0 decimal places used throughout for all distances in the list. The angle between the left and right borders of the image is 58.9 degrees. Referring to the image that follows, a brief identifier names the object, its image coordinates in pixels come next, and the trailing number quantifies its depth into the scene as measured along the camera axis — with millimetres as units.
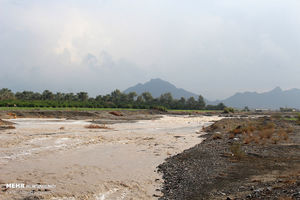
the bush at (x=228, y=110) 106962
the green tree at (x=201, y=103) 150788
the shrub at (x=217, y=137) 22853
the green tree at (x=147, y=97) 149750
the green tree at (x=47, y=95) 116519
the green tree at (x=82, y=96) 124562
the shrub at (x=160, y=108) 96925
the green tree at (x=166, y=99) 148625
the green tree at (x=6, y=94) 94875
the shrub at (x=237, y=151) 14584
